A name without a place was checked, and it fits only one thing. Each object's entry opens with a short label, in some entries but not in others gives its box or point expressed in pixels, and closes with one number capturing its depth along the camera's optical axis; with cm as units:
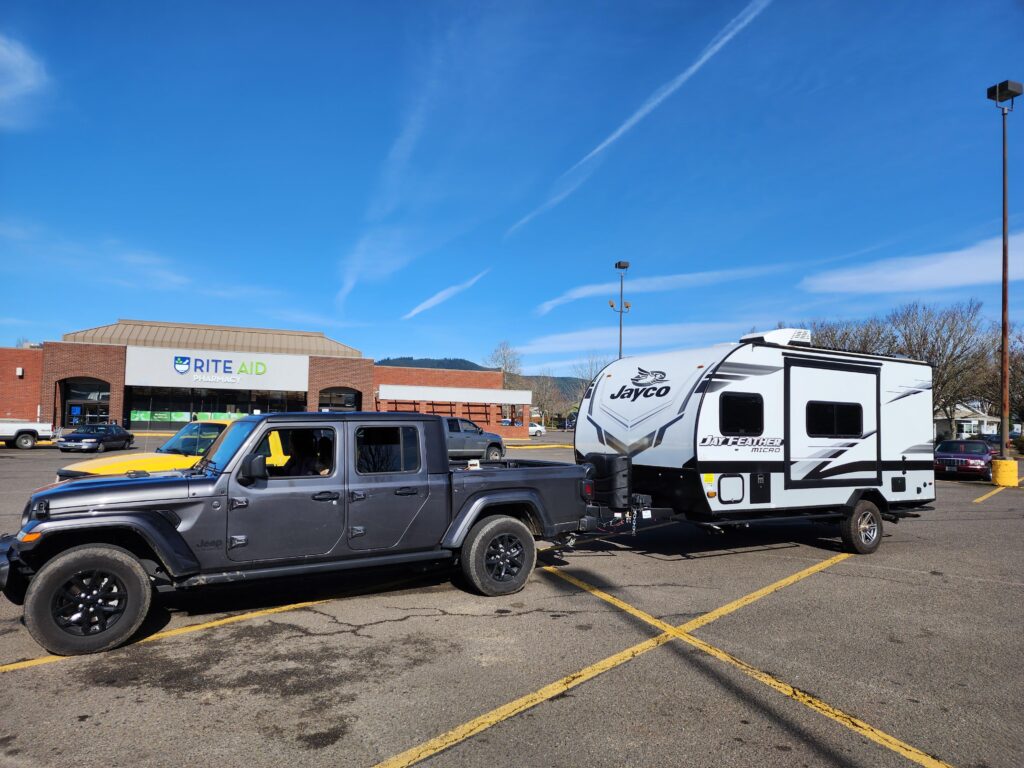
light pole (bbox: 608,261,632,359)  3584
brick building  3875
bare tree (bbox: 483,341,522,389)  9631
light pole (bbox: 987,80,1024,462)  1916
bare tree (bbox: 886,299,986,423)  4125
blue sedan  2544
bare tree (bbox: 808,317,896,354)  4219
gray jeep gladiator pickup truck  492
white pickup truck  2784
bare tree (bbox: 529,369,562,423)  9806
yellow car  950
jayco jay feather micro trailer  809
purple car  2156
